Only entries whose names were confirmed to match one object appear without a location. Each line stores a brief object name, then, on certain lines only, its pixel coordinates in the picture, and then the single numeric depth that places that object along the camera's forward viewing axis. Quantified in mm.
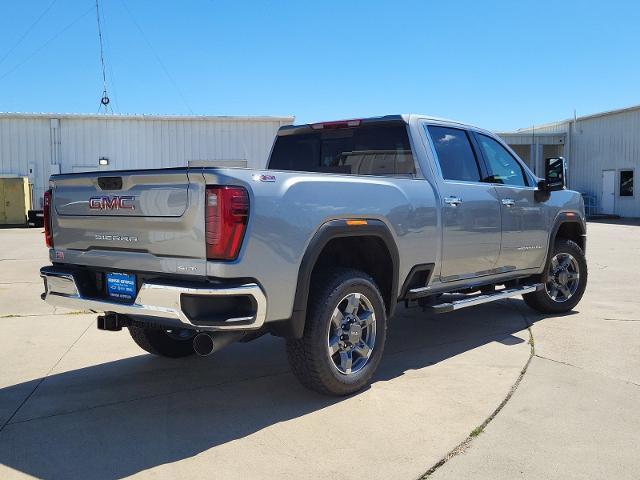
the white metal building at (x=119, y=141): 24906
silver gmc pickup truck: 3479
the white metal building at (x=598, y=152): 28156
